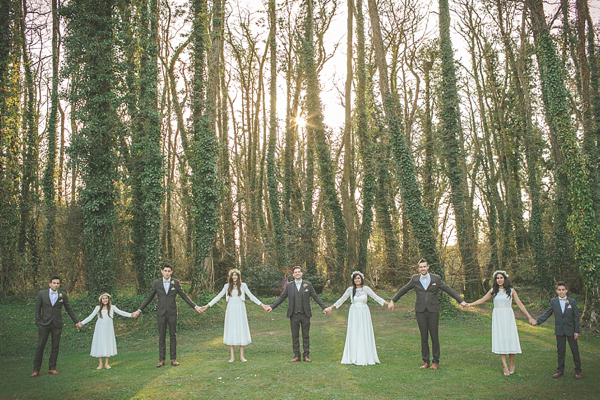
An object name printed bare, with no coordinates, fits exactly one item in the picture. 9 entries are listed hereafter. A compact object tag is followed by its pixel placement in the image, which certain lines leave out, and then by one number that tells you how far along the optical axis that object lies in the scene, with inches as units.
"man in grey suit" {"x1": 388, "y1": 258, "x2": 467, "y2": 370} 352.5
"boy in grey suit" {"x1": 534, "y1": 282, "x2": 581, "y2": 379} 319.9
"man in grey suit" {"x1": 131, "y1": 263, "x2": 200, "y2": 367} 380.5
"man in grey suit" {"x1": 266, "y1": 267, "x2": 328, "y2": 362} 380.2
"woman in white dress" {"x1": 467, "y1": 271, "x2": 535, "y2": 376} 327.5
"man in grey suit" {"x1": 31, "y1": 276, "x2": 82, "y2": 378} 378.0
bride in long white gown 362.9
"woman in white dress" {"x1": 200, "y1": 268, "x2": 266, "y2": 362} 381.4
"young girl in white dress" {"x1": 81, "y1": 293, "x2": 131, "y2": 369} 390.3
